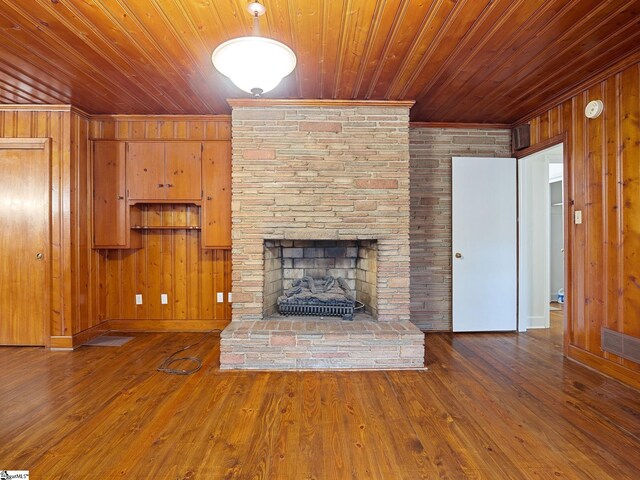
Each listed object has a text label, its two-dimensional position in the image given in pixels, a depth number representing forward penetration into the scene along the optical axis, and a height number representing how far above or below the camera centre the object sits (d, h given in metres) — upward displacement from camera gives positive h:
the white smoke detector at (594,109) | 2.74 +1.10
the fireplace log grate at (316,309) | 3.16 -0.64
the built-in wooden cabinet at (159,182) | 3.62 +0.65
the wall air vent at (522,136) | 3.66 +1.15
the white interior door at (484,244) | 3.86 -0.03
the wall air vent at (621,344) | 2.45 -0.79
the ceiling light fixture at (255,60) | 1.70 +0.96
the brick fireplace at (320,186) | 3.07 +0.51
